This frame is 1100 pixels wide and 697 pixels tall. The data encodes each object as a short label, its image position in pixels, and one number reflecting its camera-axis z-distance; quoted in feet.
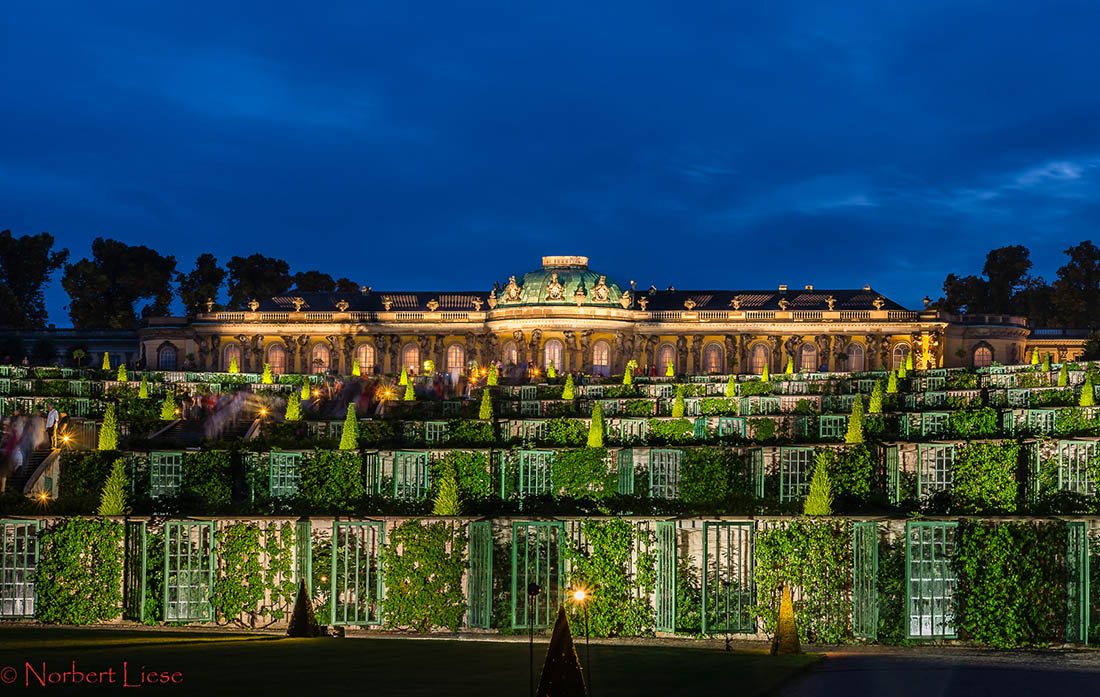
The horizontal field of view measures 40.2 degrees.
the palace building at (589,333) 400.26
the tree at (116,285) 450.71
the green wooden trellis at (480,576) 88.84
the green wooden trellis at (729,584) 86.22
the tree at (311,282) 520.83
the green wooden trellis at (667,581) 86.48
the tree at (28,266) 459.73
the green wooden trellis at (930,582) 82.64
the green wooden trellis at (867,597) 83.87
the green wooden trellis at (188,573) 90.22
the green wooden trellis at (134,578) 90.63
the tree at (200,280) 470.80
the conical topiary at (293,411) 178.19
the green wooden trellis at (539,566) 87.25
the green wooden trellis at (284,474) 125.08
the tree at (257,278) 489.67
